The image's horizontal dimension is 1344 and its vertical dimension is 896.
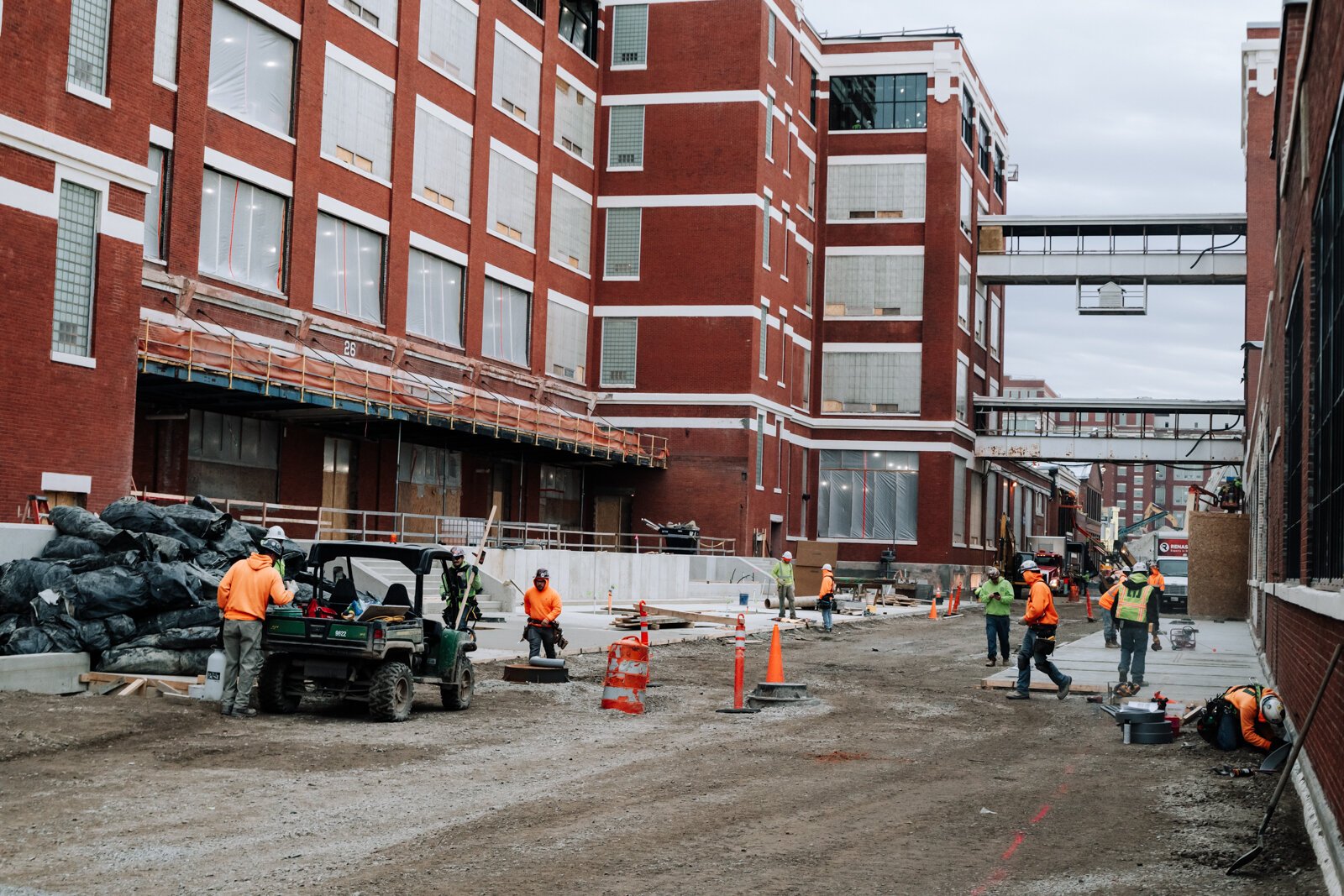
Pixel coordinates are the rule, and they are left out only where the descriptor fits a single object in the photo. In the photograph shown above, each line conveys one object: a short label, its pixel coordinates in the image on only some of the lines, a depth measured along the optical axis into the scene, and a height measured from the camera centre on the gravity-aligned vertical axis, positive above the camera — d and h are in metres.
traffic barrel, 18.03 -1.87
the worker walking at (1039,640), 20.36 -1.38
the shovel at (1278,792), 9.13 -1.56
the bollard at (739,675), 17.84 -1.80
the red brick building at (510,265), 23.86 +7.68
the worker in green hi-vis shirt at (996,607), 24.23 -1.15
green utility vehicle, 15.72 -1.45
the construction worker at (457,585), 18.48 -0.79
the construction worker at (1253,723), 15.00 -1.81
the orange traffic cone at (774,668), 19.80 -1.85
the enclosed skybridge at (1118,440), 64.81 +4.93
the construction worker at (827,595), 34.88 -1.45
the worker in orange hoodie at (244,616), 15.70 -1.10
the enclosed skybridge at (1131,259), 63.78 +13.05
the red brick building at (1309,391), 10.81 +1.71
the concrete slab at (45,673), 16.42 -1.91
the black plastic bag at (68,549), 19.52 -0.52
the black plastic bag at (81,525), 19.83 -0.18
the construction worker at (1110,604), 26.57 -1.08
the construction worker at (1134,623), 19.91 -1.07
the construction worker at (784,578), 37.69 -1.11
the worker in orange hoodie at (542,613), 21.31 -1.29
